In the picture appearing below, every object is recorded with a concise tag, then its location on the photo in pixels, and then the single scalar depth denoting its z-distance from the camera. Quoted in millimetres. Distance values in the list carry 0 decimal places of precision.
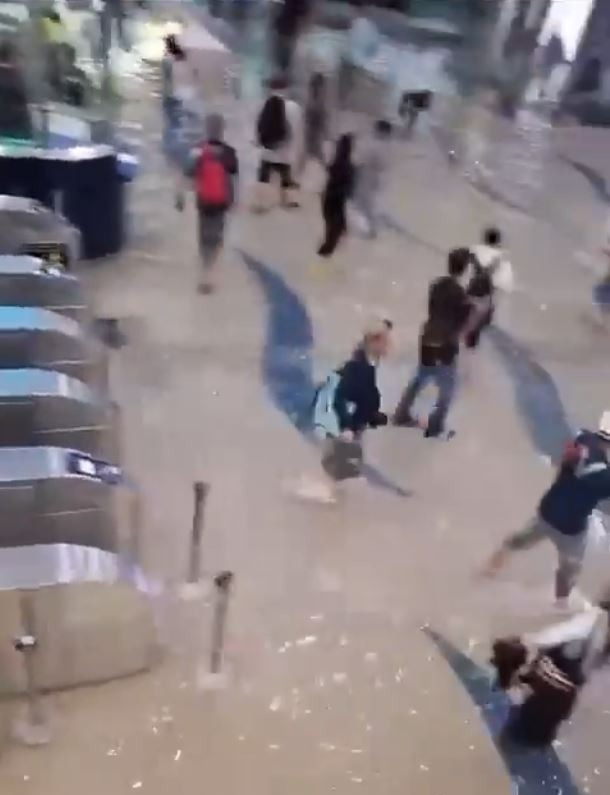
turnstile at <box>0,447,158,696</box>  4512
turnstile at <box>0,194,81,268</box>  7219
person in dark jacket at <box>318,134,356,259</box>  8648
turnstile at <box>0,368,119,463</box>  5467
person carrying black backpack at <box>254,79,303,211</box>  9609
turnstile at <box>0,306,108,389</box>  5918
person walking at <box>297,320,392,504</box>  5844
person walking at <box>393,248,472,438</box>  6332
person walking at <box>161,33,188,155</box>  11977
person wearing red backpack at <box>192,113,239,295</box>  7773
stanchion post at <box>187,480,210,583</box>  5430
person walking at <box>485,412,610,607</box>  4996
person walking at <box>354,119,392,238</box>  10333
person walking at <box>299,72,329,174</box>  11266
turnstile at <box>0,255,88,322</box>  6465
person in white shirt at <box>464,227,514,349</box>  6965
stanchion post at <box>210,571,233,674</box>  4758
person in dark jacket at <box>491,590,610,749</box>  4402
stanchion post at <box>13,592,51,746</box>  4457
